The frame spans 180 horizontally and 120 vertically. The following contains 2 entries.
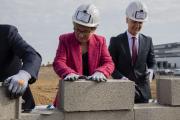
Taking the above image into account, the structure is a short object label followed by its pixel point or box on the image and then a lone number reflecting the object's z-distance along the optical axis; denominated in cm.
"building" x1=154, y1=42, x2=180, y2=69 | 4550
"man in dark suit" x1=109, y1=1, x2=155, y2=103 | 503
